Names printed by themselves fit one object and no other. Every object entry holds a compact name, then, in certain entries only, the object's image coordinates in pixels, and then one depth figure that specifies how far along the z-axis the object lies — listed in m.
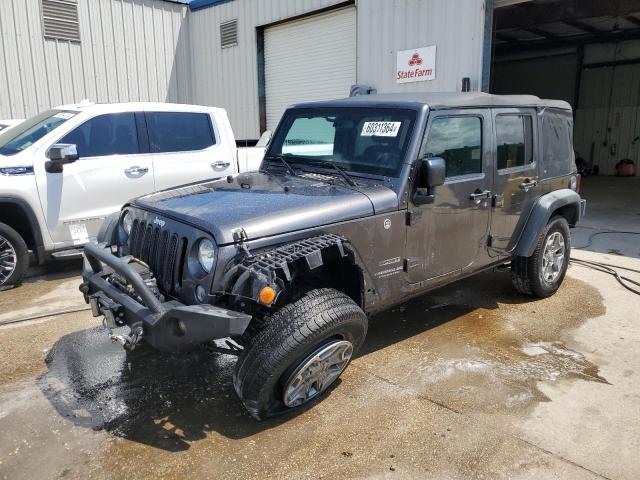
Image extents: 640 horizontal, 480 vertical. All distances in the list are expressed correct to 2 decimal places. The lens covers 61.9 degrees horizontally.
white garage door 10.45
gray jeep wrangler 2.87
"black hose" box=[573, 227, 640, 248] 8.27
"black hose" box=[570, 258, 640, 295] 5.72
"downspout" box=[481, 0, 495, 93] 7.98
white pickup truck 5.41
